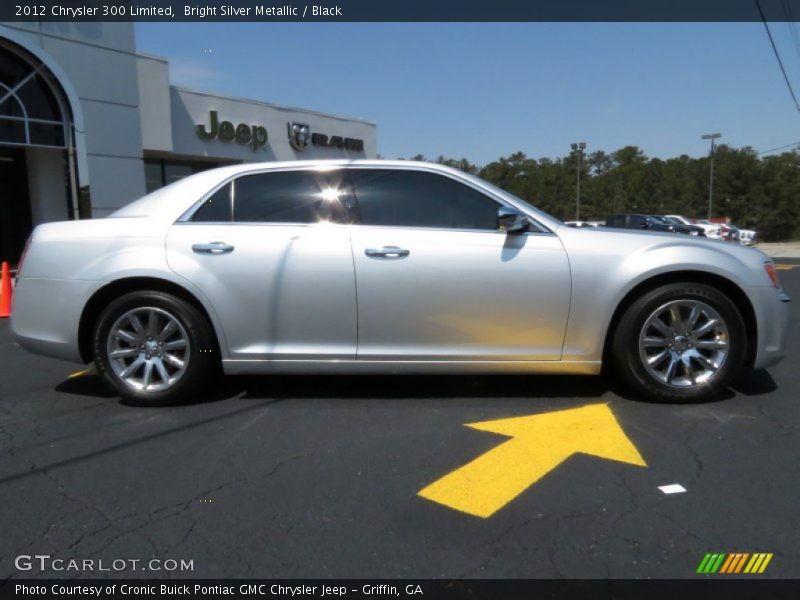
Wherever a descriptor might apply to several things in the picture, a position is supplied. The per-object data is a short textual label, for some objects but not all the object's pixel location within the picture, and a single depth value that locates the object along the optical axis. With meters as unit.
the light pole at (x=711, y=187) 45.09
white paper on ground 2.91
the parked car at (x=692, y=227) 30.57
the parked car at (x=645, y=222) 29.52
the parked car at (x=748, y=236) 33.06
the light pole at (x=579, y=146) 51.06
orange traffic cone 8.70
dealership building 13.32
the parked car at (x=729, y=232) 29.48
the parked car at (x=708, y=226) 31.24
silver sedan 3.98
